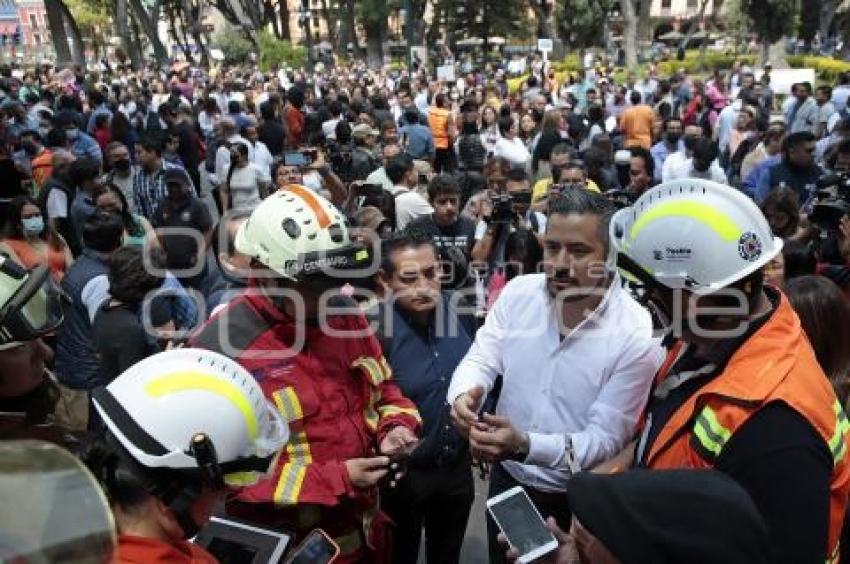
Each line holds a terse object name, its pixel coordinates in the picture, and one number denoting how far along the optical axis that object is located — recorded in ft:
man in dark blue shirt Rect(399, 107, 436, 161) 34.99
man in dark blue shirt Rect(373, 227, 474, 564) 10.68
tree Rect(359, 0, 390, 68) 148.25
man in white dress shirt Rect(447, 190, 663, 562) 8.27
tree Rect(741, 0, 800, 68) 108.37
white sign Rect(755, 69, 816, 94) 56.95
